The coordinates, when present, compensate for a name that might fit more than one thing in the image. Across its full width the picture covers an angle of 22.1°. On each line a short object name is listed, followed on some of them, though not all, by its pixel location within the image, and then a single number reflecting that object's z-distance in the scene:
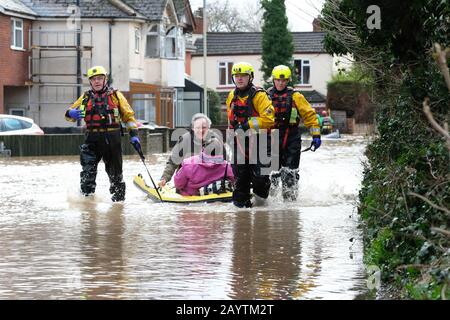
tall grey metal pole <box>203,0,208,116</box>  57.56
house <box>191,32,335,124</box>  81.06
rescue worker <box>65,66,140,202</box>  16.77
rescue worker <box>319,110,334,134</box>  61.50
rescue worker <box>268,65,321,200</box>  16.61
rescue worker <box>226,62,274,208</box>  15.62
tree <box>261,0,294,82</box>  77.62
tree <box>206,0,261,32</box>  109.00
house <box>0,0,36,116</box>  45.50
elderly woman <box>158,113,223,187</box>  16.98
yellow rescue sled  16.22
